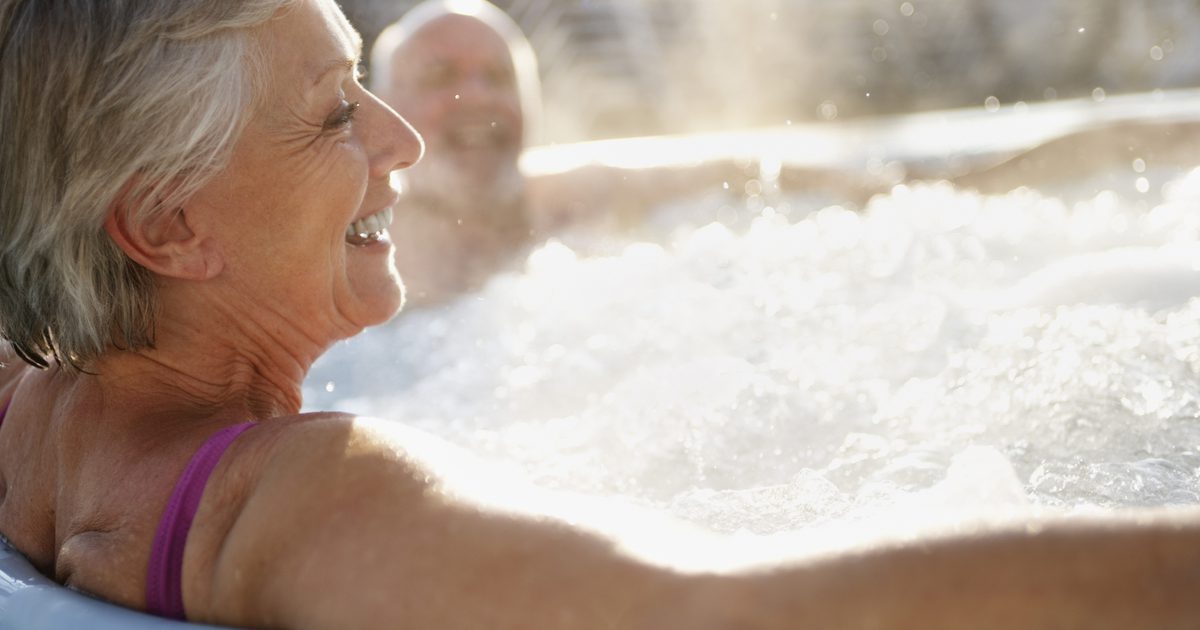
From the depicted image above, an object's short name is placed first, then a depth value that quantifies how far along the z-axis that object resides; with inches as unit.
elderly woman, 32.2
